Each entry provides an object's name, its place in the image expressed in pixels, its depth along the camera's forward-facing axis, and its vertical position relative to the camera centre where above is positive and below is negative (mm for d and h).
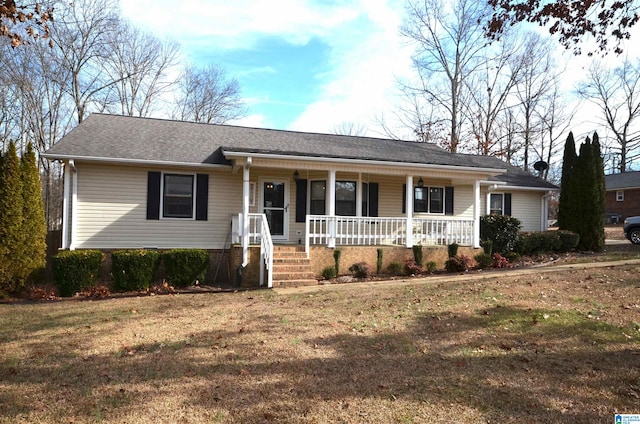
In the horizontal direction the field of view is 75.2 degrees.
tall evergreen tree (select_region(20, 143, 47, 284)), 9784 +230
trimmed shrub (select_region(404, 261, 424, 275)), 11769 -1034
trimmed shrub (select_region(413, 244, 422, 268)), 12071 -643
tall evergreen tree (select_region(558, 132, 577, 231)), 15711 +1637
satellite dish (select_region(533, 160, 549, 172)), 24438 +4010
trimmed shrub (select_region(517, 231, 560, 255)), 14117 -301
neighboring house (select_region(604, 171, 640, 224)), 30656 +2845
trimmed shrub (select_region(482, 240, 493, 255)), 12804 -440
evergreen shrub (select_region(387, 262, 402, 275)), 11789 -1060
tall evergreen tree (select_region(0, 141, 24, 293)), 9398 +96
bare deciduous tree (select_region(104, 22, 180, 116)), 27969 +11229
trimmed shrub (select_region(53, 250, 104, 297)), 9500 -991
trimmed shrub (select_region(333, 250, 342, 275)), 11258 -705
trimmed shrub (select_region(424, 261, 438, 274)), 12143 -1009
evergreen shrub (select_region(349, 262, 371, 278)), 11219 -1050
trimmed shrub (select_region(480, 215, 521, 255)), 13531 +24
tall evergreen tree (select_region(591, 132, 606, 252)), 15258 +1494
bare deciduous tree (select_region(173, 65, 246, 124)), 33531 +10499
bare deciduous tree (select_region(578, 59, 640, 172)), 38250 +9618
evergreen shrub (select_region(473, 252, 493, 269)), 12453 -823
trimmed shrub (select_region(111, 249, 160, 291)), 9938 -972
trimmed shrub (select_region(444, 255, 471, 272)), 12000 -902
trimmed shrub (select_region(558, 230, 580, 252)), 14875 -226
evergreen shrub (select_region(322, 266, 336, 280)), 11000 -1116
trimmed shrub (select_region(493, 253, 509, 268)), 12492 -876
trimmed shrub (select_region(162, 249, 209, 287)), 10414 -926
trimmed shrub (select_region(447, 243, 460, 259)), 12422 -529
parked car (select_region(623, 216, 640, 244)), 16516 +198
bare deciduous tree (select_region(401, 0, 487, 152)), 28250 +11486
